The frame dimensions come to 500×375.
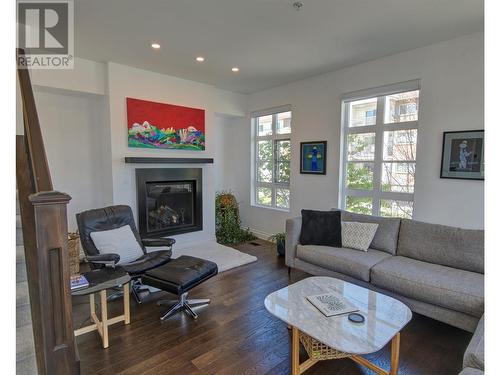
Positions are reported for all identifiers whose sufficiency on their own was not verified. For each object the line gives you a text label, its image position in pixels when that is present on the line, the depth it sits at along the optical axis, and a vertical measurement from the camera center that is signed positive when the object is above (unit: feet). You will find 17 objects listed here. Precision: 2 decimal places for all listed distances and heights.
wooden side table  7.14 -2.80
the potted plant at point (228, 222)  17.43 -2.65
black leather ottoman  8.08 -2.96
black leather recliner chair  8.57 -2.26
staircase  4.46 -2.59
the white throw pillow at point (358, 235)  10.39 -2.09
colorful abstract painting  13.30 +2.99
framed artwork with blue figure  14.23 +1.30
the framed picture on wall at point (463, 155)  9.52 +0.93
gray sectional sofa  7.22 -2.77
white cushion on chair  9.34 -2.17
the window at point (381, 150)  11.53 +1.42
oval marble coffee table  5.40 -3.13
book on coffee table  6.34 -3.02
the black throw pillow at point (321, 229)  10.94 -1.96
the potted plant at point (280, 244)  14.14 -3.27
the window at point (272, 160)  16.78 +1.41
